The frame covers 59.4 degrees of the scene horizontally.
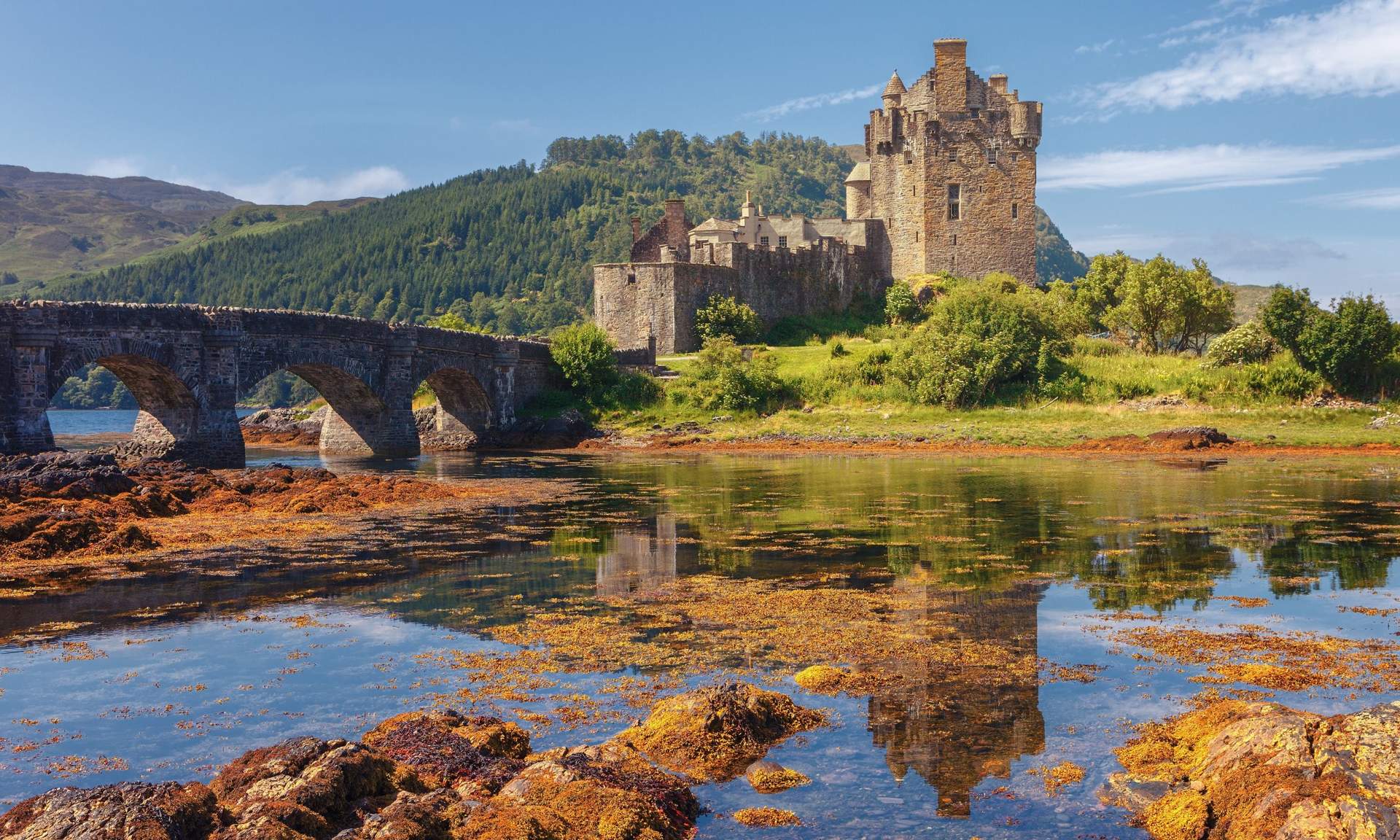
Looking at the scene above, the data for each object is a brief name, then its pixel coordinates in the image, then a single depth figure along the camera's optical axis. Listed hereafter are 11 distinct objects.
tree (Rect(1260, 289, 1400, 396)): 49.38
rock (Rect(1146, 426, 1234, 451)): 44.19
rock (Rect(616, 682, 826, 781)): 10.26
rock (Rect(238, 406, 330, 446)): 64.00
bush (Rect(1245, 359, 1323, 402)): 50.56
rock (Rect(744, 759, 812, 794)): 9.73
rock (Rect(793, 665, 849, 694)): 12.30
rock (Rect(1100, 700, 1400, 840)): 8.02
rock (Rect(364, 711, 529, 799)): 9.27
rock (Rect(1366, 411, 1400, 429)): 45.75
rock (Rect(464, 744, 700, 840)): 8.32
